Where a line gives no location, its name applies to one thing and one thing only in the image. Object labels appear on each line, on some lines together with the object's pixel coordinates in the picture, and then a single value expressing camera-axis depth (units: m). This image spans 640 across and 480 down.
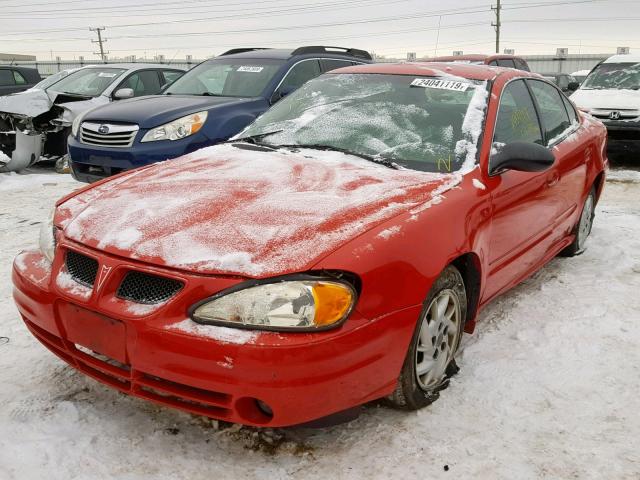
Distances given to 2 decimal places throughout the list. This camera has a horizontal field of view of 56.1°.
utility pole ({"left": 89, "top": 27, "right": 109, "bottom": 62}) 65.12
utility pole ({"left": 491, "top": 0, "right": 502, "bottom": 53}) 46.69
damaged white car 8.09
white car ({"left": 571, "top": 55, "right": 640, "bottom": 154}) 8.60
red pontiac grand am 2.04
